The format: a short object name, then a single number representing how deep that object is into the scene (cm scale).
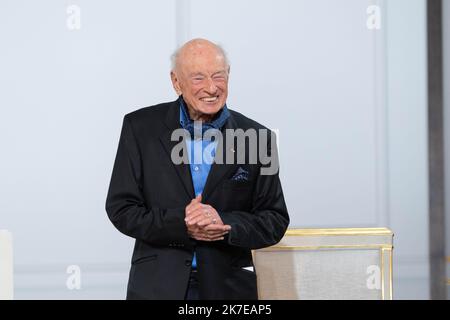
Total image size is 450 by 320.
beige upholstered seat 553
